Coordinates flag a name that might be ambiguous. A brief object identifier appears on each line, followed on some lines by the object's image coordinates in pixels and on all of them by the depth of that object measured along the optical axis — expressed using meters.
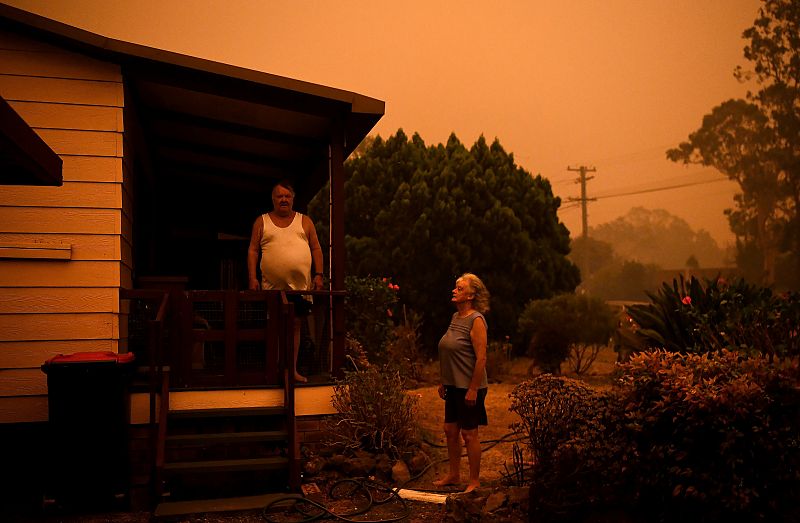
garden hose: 5.81
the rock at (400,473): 6.74
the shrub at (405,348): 13.33
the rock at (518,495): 5.46
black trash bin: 5.86
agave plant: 8.81
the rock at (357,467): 6.76
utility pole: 51.58
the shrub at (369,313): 12.77
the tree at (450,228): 19.34
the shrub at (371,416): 6.98
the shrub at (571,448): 5.01
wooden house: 6.72
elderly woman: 6.04
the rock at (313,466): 6.78
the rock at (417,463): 6.96
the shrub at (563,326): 13.66
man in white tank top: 7.11
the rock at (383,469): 6.77
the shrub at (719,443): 4.52
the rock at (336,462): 6.79
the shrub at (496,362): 14.31
